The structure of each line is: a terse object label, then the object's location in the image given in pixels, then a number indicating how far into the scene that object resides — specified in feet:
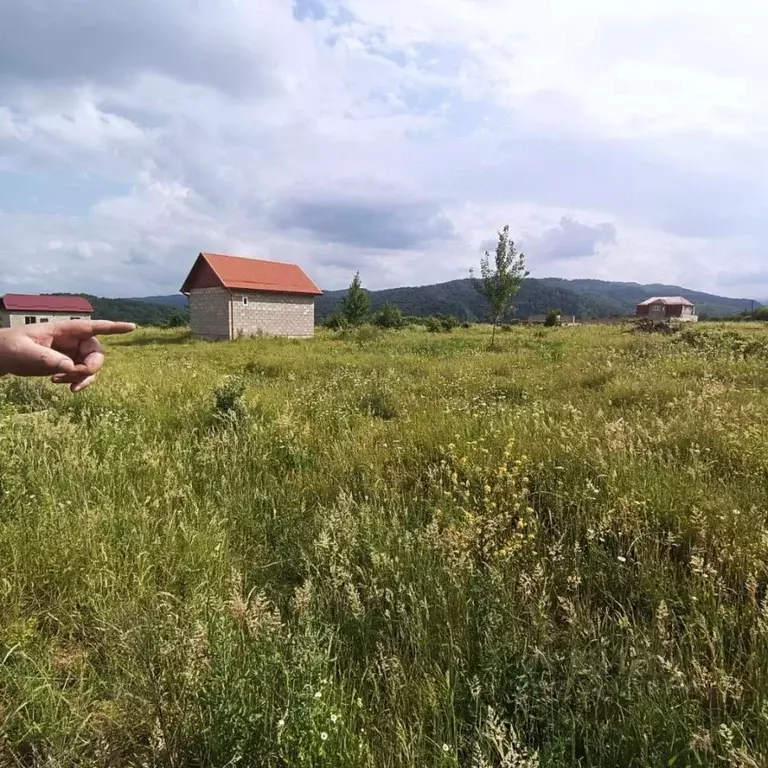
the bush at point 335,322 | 147.54
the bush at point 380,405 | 21.64
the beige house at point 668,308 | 329.93
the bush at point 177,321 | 172.35
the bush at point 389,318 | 157.89
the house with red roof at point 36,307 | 213.25
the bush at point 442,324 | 145.38
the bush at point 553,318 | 183.42
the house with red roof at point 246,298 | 113.60
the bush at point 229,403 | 18.90
